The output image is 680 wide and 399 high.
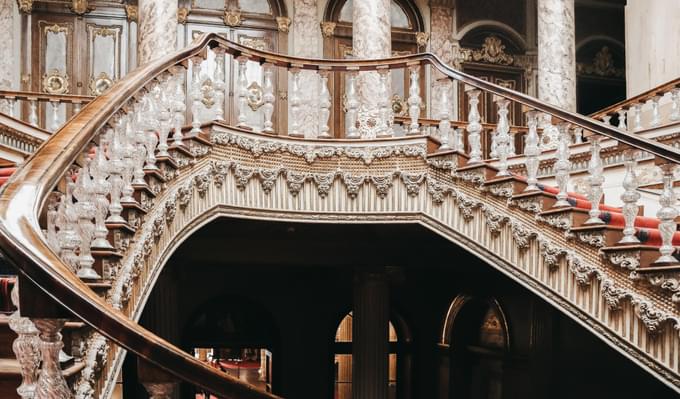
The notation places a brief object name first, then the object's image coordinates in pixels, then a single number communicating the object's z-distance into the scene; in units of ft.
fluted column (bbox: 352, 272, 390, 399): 32.99
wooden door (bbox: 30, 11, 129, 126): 42.27
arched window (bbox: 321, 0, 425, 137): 45.55
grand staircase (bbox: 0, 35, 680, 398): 8.47
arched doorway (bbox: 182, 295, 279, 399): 40.52
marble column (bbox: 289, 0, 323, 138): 45.65
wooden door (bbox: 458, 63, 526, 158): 47.50
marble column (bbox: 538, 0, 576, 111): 37.37
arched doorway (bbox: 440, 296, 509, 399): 40.34
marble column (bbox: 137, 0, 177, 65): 34.09
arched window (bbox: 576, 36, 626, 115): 51.90
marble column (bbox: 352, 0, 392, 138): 34.71
